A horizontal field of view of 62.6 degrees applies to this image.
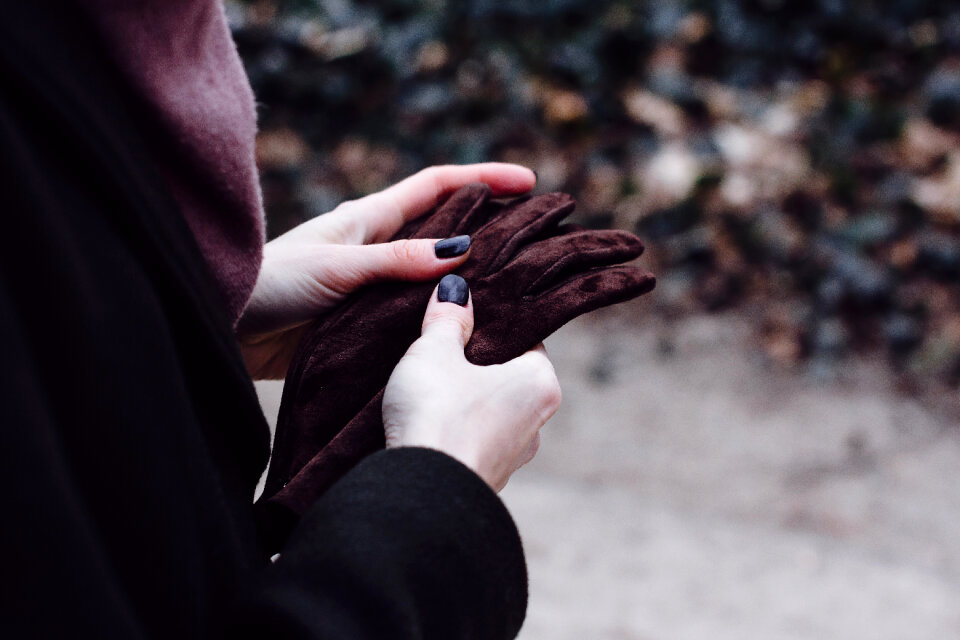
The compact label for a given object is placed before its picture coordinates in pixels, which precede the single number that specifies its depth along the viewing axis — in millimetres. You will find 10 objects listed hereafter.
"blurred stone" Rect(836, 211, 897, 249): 2533
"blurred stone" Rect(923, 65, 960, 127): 2553
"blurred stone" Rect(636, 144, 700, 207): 2732
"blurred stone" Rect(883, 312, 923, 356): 2531
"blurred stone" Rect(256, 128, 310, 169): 3201
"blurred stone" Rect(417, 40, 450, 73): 2975
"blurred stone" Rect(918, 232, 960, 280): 2502
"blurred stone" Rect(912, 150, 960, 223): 2480
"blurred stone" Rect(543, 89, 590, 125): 2895
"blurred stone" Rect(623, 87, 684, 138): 2799
